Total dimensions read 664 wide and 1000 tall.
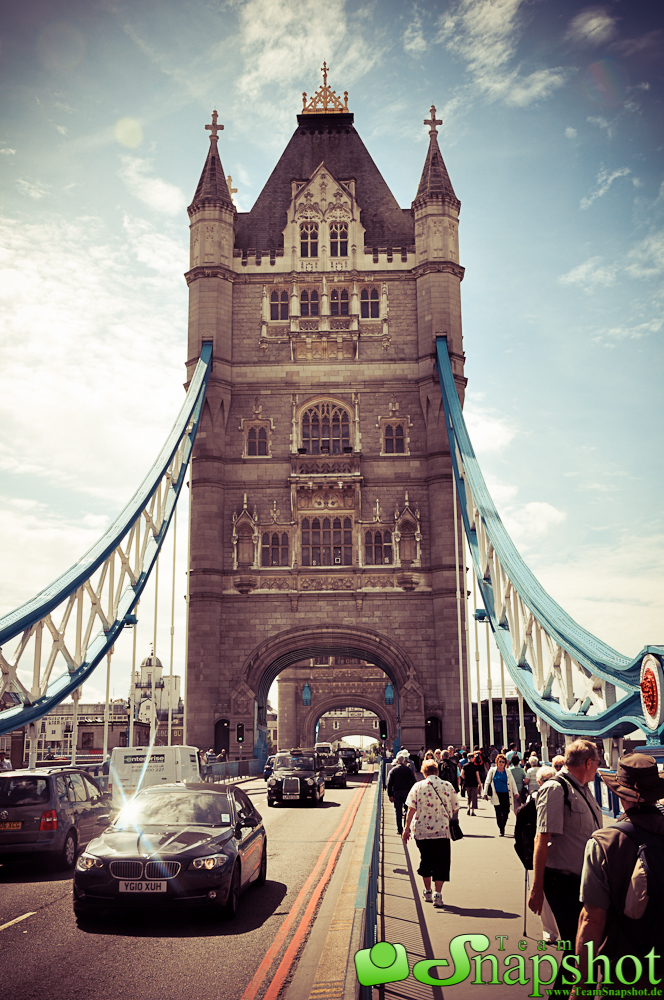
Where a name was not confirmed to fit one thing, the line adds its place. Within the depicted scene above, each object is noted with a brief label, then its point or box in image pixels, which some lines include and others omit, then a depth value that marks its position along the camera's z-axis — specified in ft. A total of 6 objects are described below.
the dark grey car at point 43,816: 41.45
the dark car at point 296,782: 85.35
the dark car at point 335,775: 120.67
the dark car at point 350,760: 160.56
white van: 78.95
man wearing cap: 13.52
